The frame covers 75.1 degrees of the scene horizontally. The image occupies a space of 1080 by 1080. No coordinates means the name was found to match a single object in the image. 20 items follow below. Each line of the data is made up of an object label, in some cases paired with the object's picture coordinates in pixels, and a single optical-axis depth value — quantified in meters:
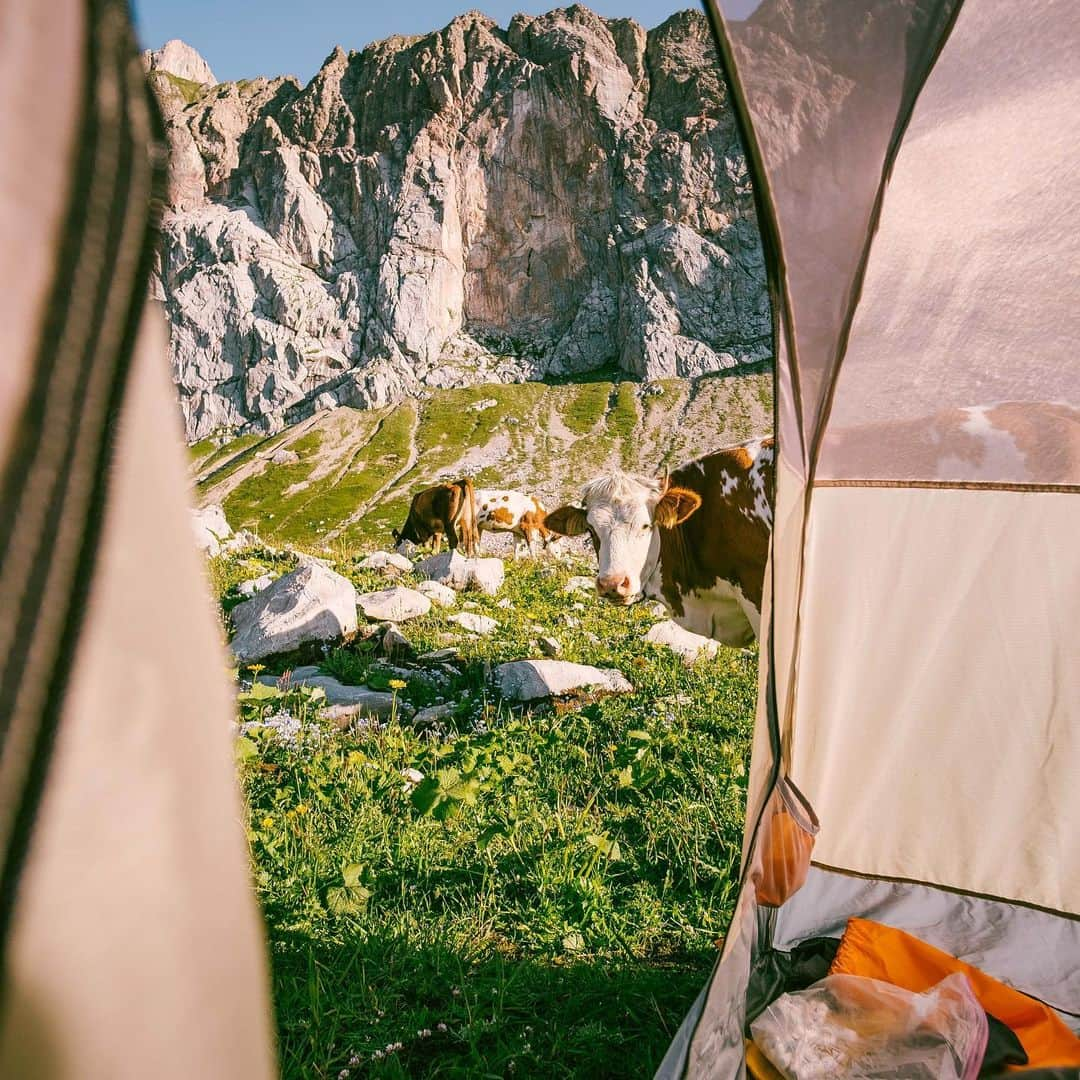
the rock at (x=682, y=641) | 6.91
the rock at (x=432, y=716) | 5.11
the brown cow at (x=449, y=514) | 17.84
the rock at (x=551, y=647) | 7.04
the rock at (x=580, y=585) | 9.85
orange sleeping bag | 2.48
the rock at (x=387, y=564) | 10.48
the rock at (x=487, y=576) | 9.90
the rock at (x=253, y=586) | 7.80
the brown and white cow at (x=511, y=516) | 18.67
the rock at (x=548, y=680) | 5.68
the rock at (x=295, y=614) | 6.38
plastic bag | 2.32
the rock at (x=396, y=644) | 6.64
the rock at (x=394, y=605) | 7.55
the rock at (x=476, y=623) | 7.61
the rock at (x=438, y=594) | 8.58
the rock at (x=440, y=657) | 6.50
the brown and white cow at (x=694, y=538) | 5.35
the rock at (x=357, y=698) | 5.21
